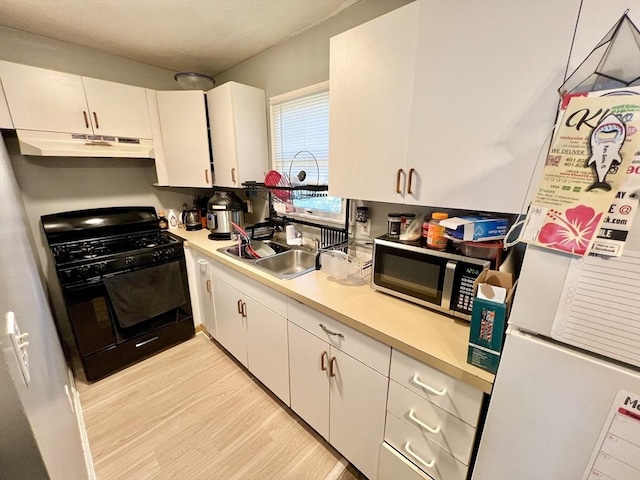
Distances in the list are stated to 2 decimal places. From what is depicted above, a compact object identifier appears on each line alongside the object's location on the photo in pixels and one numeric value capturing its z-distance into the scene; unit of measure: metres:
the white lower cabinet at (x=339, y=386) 1.10
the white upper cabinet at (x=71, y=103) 1.68
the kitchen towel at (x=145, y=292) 1.83
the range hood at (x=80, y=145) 1.73
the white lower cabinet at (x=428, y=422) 0.84
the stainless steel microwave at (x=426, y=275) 1.00
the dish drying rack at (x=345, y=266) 1.42
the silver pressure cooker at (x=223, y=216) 2.21
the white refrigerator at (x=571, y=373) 0.51
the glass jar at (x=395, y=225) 1.31
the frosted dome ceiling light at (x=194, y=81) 2.11
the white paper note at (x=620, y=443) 0.51
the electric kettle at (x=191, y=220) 2.54
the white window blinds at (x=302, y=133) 1.86
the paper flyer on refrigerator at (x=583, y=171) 0.48
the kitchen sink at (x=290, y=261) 1.86
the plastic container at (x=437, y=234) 1.07
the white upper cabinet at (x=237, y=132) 2.05
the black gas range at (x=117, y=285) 1.74
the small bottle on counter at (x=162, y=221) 2.57
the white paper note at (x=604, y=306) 0.49
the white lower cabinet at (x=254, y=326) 1.51
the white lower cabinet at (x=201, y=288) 2.10
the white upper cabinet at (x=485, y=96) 0.77
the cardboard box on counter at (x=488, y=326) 0.73
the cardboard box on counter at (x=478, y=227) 0.97
